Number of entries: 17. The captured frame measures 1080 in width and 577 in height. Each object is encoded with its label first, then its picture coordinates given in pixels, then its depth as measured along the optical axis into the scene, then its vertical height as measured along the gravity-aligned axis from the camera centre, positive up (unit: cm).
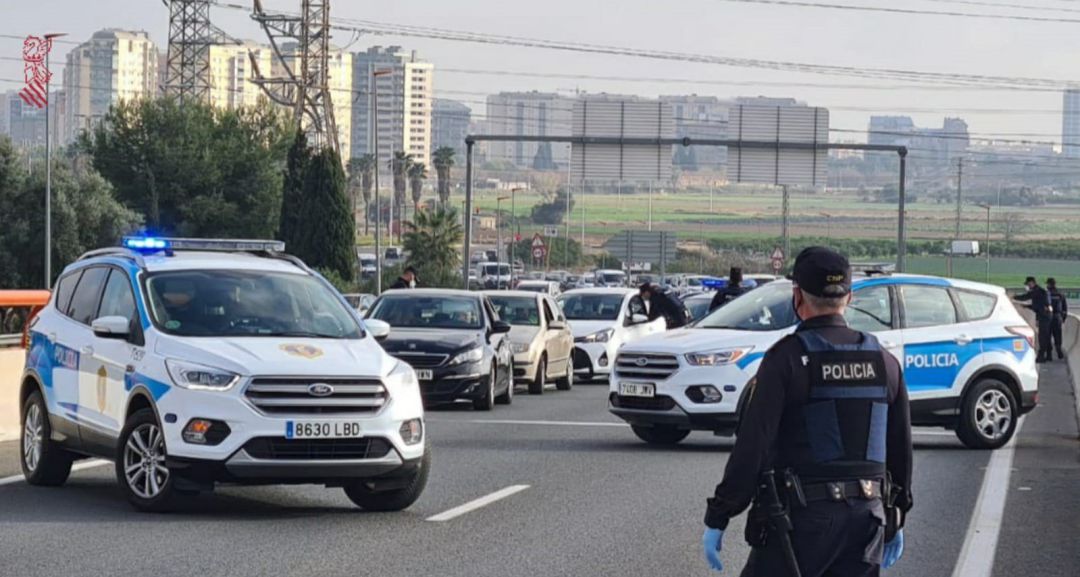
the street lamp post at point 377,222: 6367 -231
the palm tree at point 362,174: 16712 -142
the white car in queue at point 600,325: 3219 -283
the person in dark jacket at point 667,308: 2956 -227
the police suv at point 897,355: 1748 -185
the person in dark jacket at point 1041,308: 4209 -304
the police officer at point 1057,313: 4328 -329
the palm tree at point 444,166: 14388 -41
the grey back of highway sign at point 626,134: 4900 +82
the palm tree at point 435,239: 9456 -406
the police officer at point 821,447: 605 -93
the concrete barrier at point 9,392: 1827 -241
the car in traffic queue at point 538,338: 2741 -266
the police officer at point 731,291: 2641 -176
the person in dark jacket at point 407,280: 3259 -217
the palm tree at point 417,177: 15612 -143
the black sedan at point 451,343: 2297 -232
